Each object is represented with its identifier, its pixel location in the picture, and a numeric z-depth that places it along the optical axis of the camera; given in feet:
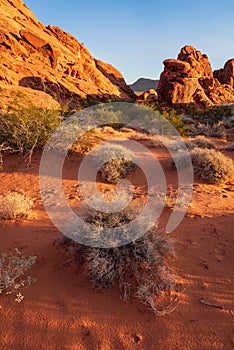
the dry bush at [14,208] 14.25
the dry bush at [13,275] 8.90
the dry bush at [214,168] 21.43
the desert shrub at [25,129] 24.11
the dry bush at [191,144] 30.59
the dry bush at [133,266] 9.16
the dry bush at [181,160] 24.04
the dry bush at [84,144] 25.02
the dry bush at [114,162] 21.15
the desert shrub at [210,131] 46.84
